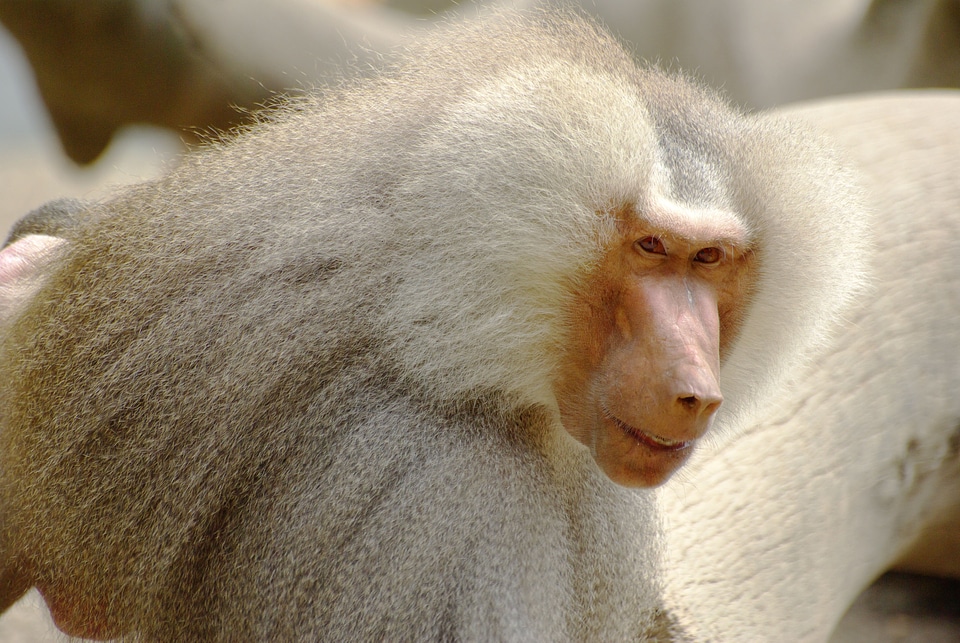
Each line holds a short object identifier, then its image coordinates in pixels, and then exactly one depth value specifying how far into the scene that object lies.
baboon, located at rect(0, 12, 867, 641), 6.02
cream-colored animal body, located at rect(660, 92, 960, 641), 6.23
